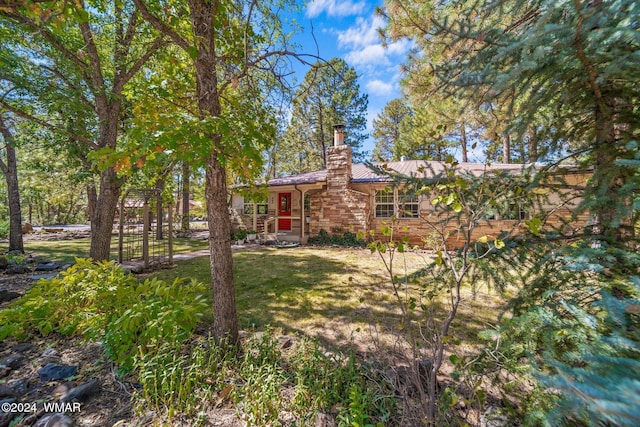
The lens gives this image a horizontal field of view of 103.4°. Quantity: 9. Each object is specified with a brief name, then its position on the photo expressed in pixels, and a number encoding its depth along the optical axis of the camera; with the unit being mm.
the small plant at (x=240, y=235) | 11844
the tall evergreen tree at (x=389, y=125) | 23123
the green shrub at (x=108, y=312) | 2363
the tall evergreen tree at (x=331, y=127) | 20016
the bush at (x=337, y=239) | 10438
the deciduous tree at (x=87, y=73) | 4938
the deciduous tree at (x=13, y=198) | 7980
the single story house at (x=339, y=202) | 10375
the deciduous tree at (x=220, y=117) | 2266
